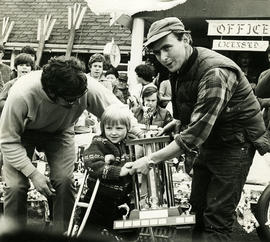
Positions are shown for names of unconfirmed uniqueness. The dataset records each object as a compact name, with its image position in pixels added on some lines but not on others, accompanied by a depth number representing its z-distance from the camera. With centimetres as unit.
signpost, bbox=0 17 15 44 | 1795
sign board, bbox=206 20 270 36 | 1105
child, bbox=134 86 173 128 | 709
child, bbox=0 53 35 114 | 699
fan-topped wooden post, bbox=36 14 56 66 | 1734
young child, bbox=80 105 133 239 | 440
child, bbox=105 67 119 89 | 908
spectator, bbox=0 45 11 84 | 884
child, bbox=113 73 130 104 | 819
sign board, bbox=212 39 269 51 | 1092
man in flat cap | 353
